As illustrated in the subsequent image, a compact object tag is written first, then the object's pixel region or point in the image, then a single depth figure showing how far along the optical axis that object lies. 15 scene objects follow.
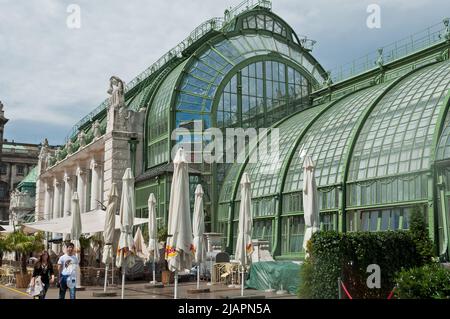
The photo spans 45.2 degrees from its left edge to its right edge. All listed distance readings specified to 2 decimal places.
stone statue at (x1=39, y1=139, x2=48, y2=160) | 64.31
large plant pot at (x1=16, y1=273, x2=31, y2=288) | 25.45
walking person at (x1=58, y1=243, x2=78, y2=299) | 16.16
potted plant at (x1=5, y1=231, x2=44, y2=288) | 28.09
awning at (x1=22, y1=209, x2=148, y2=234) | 28.80
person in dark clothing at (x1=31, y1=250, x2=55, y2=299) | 16.83
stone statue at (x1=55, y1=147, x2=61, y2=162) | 57.66
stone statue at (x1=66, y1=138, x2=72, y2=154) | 52.09
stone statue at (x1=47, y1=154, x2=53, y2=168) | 61.97
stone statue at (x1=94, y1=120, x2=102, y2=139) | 42.84
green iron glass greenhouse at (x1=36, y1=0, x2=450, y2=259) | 22.64
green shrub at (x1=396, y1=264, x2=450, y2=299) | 11.78
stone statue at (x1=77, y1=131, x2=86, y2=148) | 46.78
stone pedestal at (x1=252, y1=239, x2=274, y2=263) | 26.62
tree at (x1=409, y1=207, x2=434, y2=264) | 16.88
